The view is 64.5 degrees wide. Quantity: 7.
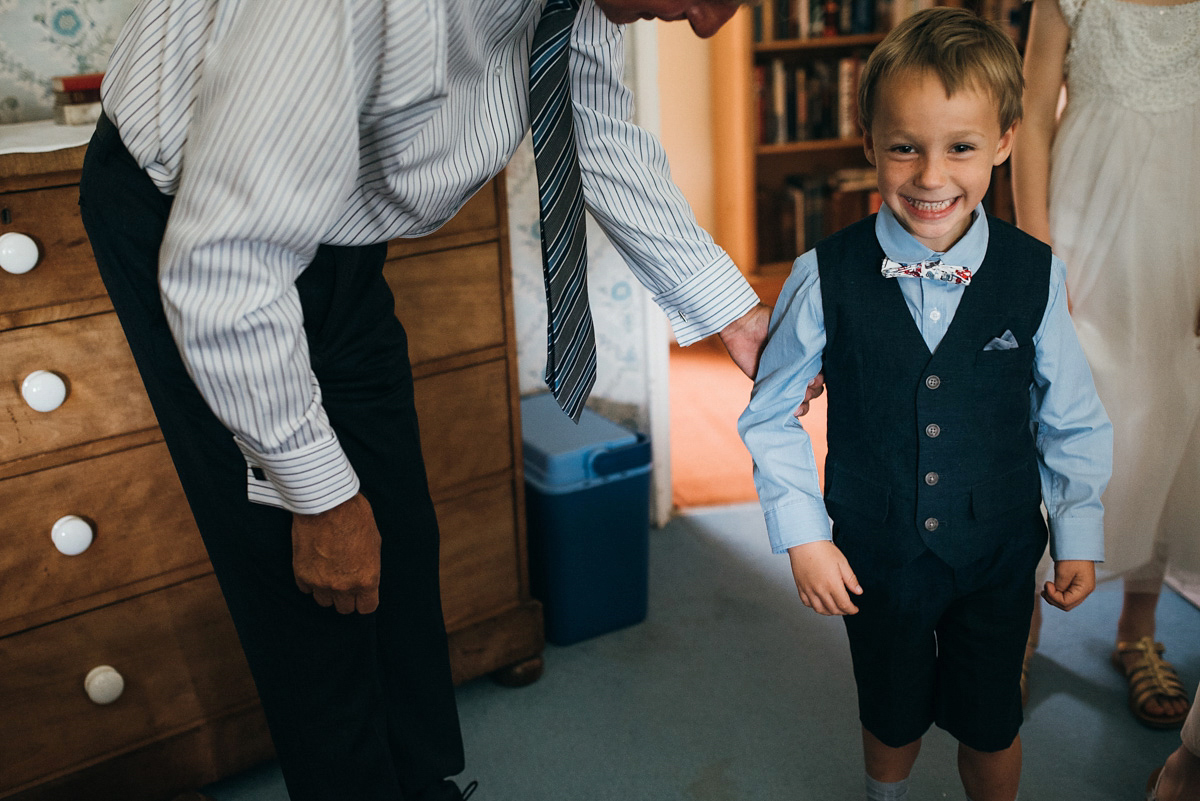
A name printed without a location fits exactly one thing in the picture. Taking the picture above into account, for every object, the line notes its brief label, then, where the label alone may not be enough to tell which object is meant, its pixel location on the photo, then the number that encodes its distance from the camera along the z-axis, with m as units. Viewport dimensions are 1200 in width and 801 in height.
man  0.77
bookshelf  3.48
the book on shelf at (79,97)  1.46
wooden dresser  1.25
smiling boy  1.02
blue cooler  1.84
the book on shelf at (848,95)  3.56
